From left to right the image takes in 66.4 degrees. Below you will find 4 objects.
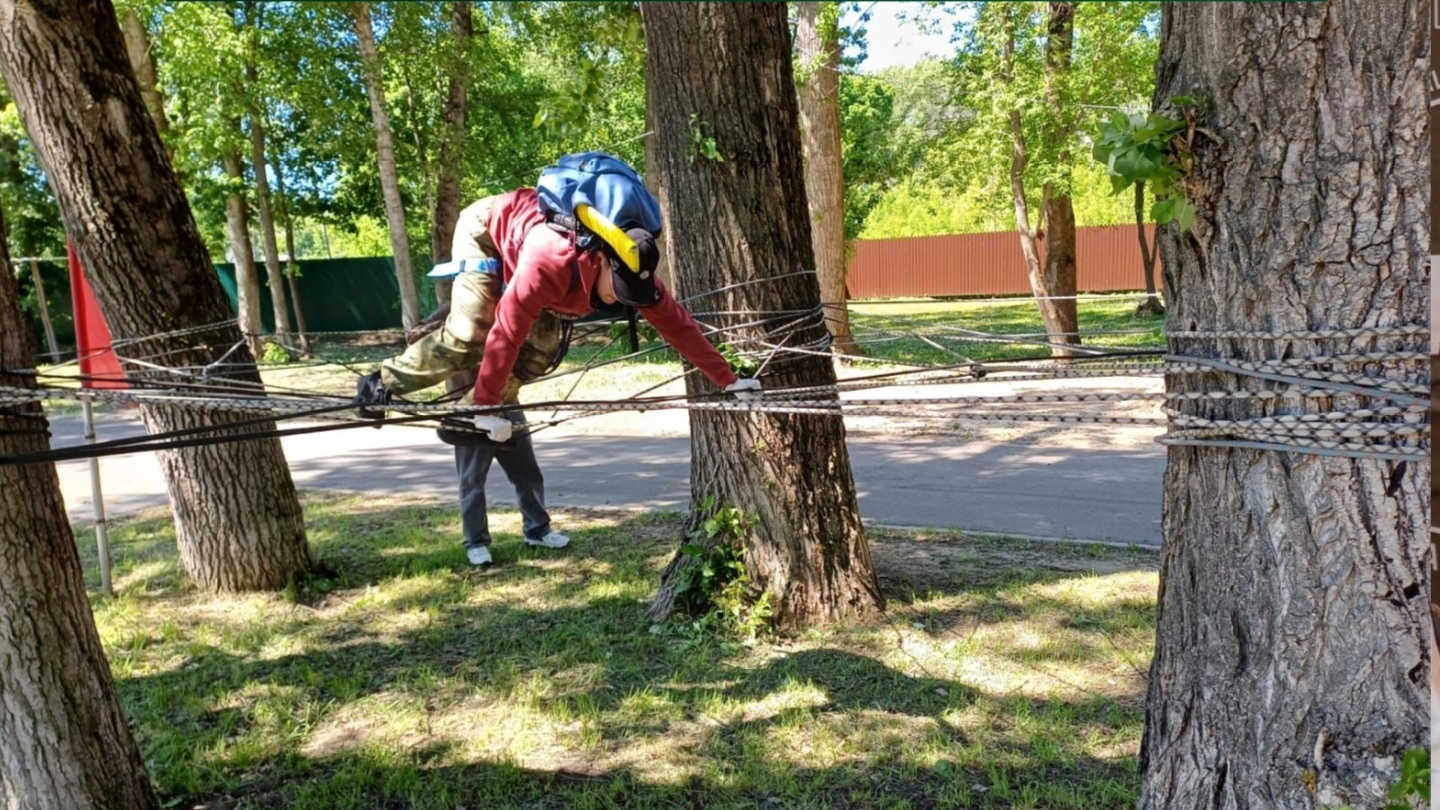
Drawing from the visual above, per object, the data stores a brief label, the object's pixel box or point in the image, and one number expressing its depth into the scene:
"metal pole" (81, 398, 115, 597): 5.89
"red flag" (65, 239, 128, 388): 5.50
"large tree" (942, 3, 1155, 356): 13.48
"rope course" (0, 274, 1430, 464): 1.90
